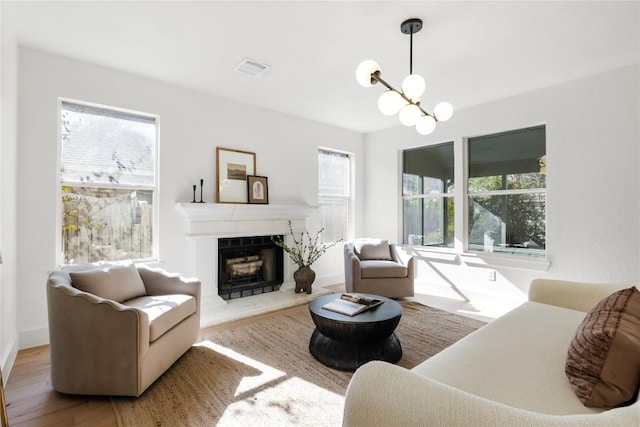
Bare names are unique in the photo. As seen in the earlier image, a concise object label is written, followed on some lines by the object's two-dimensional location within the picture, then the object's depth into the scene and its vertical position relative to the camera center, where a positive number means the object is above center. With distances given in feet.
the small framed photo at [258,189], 13.66 +1.20
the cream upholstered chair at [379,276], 13.26 -2.59
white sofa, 2.62 -2.12
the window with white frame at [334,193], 16.96 +1.27
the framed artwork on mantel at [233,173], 12.92 +1.84
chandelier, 6.89 +2.74
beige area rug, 5.91 -3.73
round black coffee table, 7.37 -2.94
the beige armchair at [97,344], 6.28 -2.58
